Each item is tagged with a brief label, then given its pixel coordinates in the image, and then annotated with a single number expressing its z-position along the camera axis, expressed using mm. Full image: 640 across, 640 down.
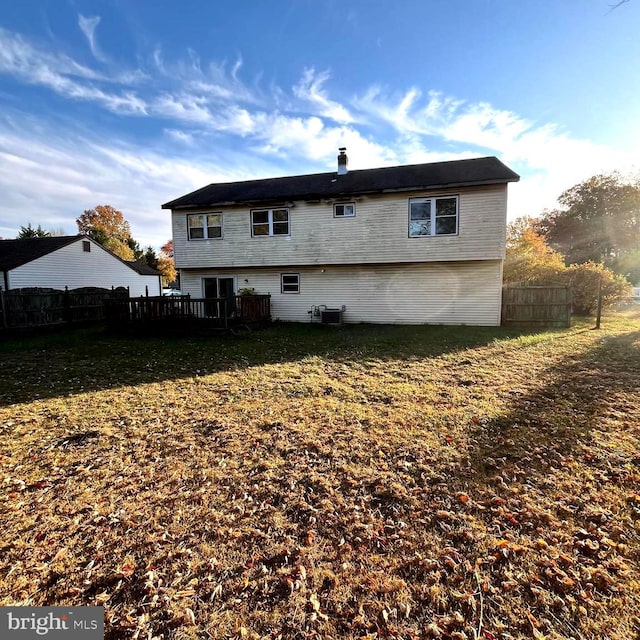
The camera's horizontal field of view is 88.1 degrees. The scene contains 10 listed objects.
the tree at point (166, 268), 47150
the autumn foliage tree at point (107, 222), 51375
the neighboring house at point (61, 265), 20375
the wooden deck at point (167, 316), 12812
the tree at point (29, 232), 39625
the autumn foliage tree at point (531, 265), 17281
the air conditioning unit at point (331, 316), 15008
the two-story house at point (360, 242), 13195
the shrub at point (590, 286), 16922
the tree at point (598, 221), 34438
